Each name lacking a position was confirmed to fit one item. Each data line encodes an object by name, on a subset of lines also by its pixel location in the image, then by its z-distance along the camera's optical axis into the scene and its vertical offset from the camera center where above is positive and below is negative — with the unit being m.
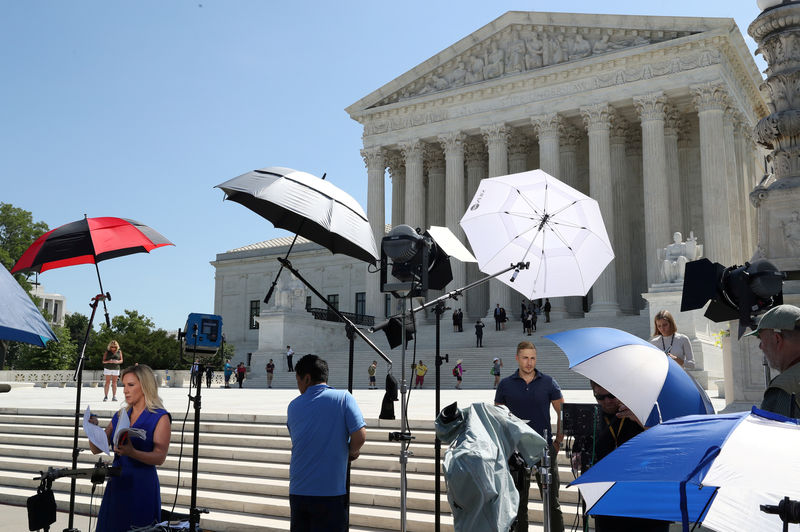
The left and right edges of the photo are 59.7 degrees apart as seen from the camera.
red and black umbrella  7.33 +1.25
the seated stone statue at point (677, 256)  28.03 +4.26
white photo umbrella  7.95 +1.45
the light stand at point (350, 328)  5.61 +0.28
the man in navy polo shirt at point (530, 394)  6.36 -0.30
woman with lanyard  7.70 +0.25
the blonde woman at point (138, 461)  5.15 -0.75
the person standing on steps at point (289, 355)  32.20 +0.27
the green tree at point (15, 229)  59.25 +11.16
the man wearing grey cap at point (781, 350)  3.44 +0.07
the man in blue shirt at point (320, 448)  5.13 -0.65
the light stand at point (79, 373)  6.11 -0.13
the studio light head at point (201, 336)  6.56 +0.23
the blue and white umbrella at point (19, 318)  4.31 +0.26
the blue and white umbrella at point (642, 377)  4.08 -0.09
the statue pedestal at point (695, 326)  26.20 +1.45
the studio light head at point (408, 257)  6.13 +0.92
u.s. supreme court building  35.31 +13.50
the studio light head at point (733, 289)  5.88 +0.64
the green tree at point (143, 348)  46.31 +0.84
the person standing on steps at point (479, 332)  33.72 +1.42
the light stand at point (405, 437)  5.78 -0.63
